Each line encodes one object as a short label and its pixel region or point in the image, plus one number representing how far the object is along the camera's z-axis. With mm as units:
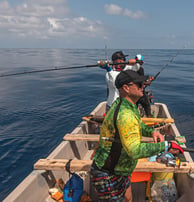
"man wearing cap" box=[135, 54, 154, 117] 7035
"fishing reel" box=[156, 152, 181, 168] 3760
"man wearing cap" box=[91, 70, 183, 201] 2176
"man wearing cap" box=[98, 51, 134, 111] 5307
